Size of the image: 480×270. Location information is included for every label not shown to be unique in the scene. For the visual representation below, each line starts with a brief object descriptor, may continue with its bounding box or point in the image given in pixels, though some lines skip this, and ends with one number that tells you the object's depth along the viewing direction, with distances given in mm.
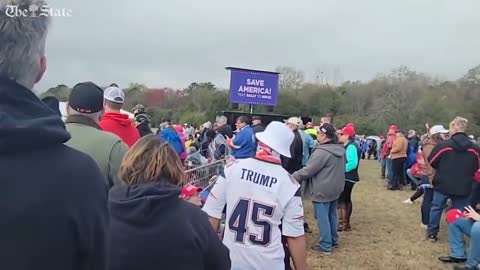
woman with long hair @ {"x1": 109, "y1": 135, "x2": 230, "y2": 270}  2191
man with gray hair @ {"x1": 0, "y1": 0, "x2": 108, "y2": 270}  1261
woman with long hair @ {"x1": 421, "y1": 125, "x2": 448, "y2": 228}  8711
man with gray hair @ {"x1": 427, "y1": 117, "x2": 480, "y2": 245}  7258
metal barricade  7484
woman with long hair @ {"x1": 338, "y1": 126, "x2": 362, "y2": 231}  8422
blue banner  15977
